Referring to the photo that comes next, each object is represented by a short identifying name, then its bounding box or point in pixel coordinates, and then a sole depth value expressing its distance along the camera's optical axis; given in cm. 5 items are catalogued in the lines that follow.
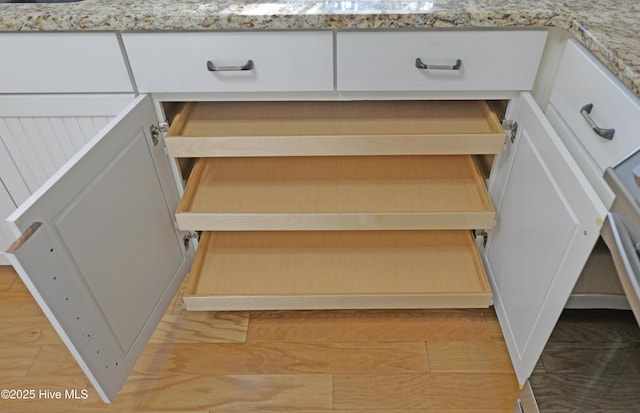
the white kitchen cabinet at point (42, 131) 115
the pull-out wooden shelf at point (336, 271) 132
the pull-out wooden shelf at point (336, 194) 123
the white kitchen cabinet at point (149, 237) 84
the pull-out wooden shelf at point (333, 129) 114
